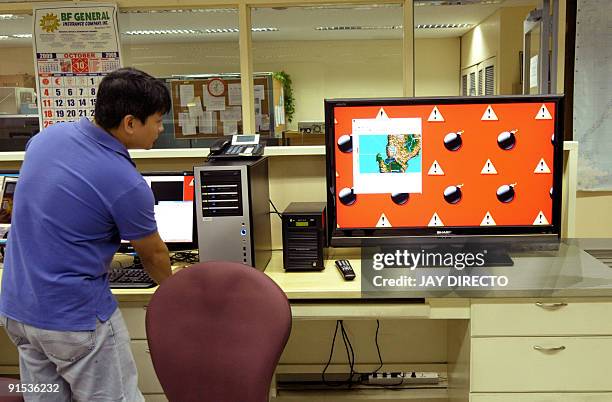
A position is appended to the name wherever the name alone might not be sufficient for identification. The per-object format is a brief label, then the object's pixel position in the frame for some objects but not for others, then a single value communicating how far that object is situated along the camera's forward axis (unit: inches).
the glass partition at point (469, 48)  244.7
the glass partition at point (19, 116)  99.7
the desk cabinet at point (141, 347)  65.6
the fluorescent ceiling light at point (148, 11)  100.7
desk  62.8
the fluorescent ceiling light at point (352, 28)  303.4
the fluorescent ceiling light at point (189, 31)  291.0
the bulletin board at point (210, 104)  173.6
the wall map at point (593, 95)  109.0
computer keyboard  66.2
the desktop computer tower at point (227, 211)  65.1
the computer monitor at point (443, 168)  71.7
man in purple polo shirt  48.6
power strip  90.0
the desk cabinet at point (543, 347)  62.7
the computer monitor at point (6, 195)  81.0
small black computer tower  70.2
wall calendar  97.0
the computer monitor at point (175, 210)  77.4
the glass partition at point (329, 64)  344.8
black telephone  72.1
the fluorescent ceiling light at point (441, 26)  306.6
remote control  67.8
